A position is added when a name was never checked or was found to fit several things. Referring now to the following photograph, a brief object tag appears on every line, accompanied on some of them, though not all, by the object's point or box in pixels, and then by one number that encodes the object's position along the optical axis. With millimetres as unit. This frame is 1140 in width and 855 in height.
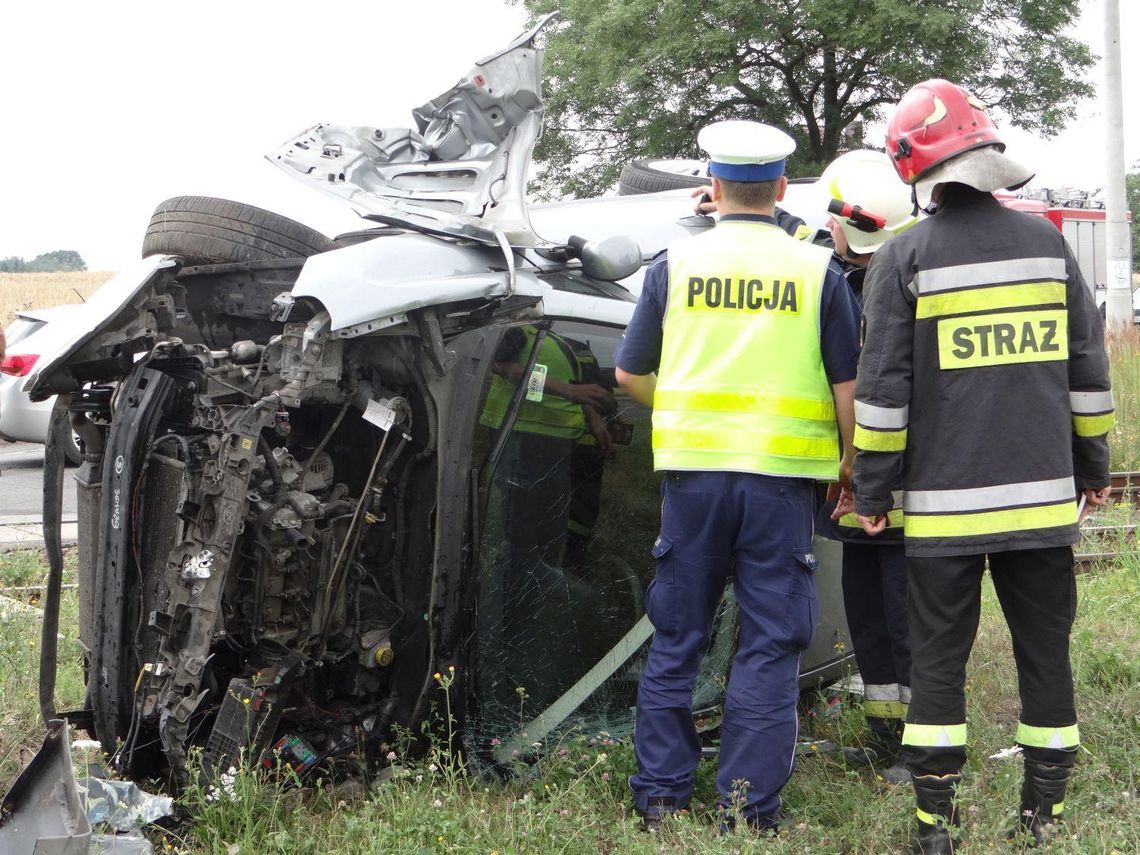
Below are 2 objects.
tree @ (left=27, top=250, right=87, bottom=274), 50238
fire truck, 20859
